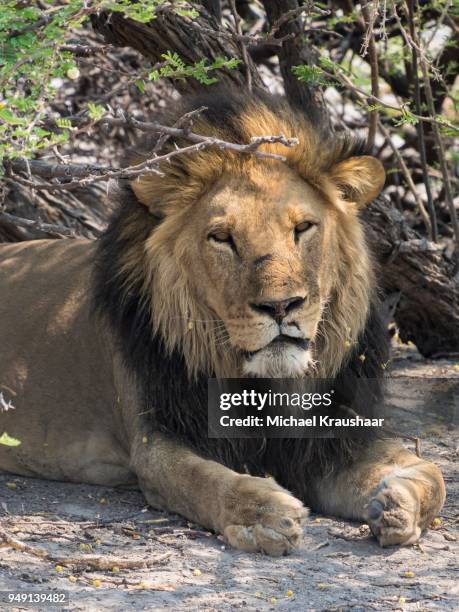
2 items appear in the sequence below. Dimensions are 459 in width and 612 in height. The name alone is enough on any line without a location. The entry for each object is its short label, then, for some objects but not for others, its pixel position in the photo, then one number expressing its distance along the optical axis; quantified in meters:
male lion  7.64
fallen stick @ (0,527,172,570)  7.04
